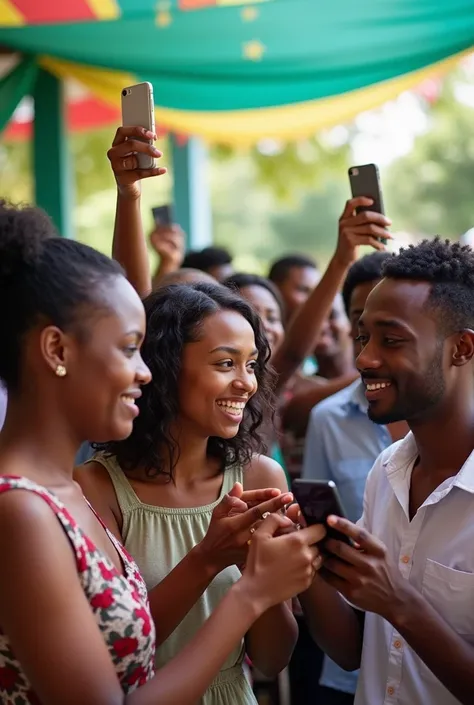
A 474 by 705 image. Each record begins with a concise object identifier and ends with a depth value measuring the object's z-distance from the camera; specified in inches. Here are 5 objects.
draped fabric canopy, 190.9
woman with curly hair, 93.8
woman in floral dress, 61.4
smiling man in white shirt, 80.5
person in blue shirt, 130.8
